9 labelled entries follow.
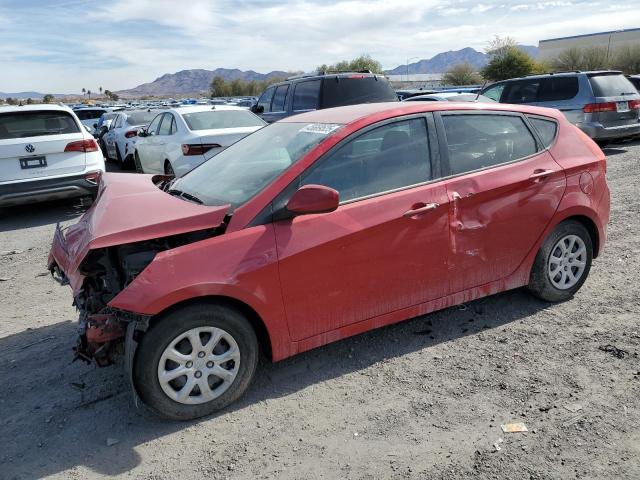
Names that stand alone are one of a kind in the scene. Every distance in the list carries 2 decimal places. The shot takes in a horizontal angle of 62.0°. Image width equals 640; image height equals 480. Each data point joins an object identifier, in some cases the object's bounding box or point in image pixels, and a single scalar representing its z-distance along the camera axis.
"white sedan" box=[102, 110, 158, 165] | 13.72
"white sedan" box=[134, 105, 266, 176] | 8.65
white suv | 8.13
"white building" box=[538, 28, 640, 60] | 56.72
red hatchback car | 3.02
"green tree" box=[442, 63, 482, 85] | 55.16
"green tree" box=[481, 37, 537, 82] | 48.91
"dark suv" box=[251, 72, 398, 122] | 10.20
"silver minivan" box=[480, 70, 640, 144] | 11.42
